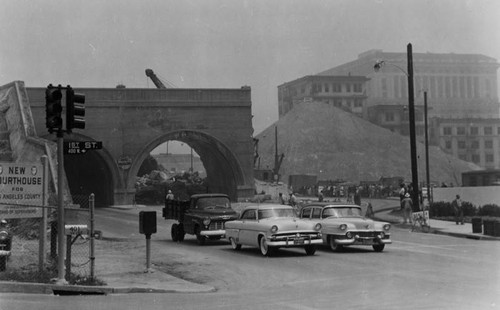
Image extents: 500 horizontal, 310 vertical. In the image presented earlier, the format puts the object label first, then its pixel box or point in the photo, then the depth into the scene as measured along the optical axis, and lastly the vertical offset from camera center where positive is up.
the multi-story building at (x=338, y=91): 140.88 +22.93
